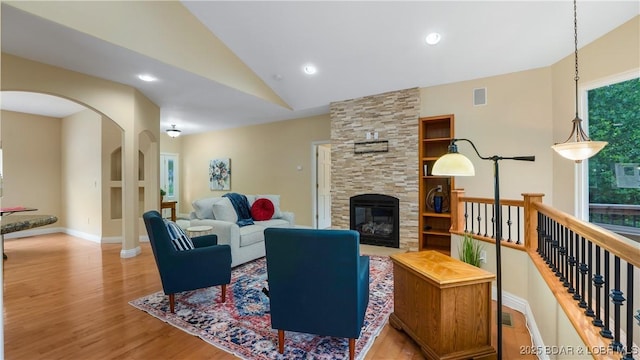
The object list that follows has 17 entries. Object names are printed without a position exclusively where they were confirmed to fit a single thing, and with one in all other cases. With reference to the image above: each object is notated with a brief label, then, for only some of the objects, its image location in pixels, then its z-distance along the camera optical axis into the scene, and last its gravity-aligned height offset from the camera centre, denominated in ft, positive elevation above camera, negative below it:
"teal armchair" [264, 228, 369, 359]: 5.94 -2.25
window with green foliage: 9.62 +0.75
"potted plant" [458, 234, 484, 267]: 9.66 -2.52
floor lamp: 6.29 +0.19
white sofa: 11.98 -2.26
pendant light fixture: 7.32 +0.78
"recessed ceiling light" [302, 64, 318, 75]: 15.07 +5.91
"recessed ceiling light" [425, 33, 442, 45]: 11.98 +5.99
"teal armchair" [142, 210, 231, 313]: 8.31 -2.55
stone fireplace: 15.53 +1.37
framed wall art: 26.35 +0.46
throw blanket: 14.03 -1.48
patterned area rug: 6.82 -4.07
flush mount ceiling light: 22.43 +3.74
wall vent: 13.80 +4.01
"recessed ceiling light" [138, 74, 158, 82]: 12.85 +4.71
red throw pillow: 14.83 -1.63
